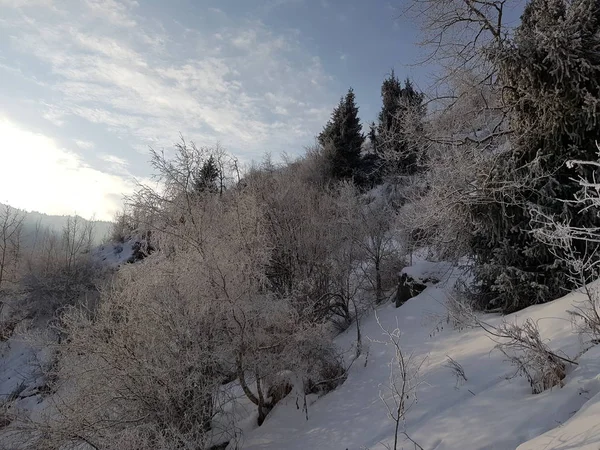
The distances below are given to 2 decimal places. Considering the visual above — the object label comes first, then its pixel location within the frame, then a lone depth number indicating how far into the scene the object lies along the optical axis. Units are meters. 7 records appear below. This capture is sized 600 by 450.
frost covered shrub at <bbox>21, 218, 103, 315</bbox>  20.69
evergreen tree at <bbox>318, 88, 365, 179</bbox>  26.30
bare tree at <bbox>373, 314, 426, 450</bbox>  3.69
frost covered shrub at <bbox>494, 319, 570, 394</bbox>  4.48
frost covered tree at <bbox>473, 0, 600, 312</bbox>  6.76
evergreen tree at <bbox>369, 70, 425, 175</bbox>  24.48
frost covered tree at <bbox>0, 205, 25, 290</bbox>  22.72
